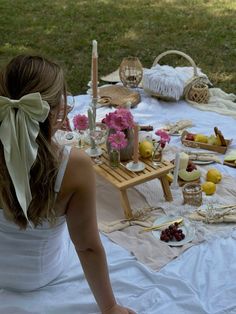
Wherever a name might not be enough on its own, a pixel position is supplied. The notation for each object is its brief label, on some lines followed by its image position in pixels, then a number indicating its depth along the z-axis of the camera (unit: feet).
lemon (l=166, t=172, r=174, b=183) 8.77
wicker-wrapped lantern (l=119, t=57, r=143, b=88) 12.14
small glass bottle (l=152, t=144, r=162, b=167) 8.21
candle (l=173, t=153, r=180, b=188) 8.43
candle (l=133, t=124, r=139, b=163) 7.78
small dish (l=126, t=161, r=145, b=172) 7.94
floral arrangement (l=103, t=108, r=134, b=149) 7.74
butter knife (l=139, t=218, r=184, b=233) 7.72
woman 4.52
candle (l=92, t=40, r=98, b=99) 7.59
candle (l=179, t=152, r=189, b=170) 8.86
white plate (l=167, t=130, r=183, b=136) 10.53
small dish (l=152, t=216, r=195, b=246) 7.47
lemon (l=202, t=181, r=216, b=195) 8.56
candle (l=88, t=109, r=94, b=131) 8.32
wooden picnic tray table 7.73
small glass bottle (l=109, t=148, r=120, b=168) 7.94
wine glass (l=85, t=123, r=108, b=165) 8.27
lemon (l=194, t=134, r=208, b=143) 10.03
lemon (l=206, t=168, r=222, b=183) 8.86
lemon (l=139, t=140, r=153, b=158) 8.13
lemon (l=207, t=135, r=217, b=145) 9.98
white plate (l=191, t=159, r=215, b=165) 9.45
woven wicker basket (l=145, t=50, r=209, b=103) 11.81
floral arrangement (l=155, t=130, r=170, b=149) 8.33
